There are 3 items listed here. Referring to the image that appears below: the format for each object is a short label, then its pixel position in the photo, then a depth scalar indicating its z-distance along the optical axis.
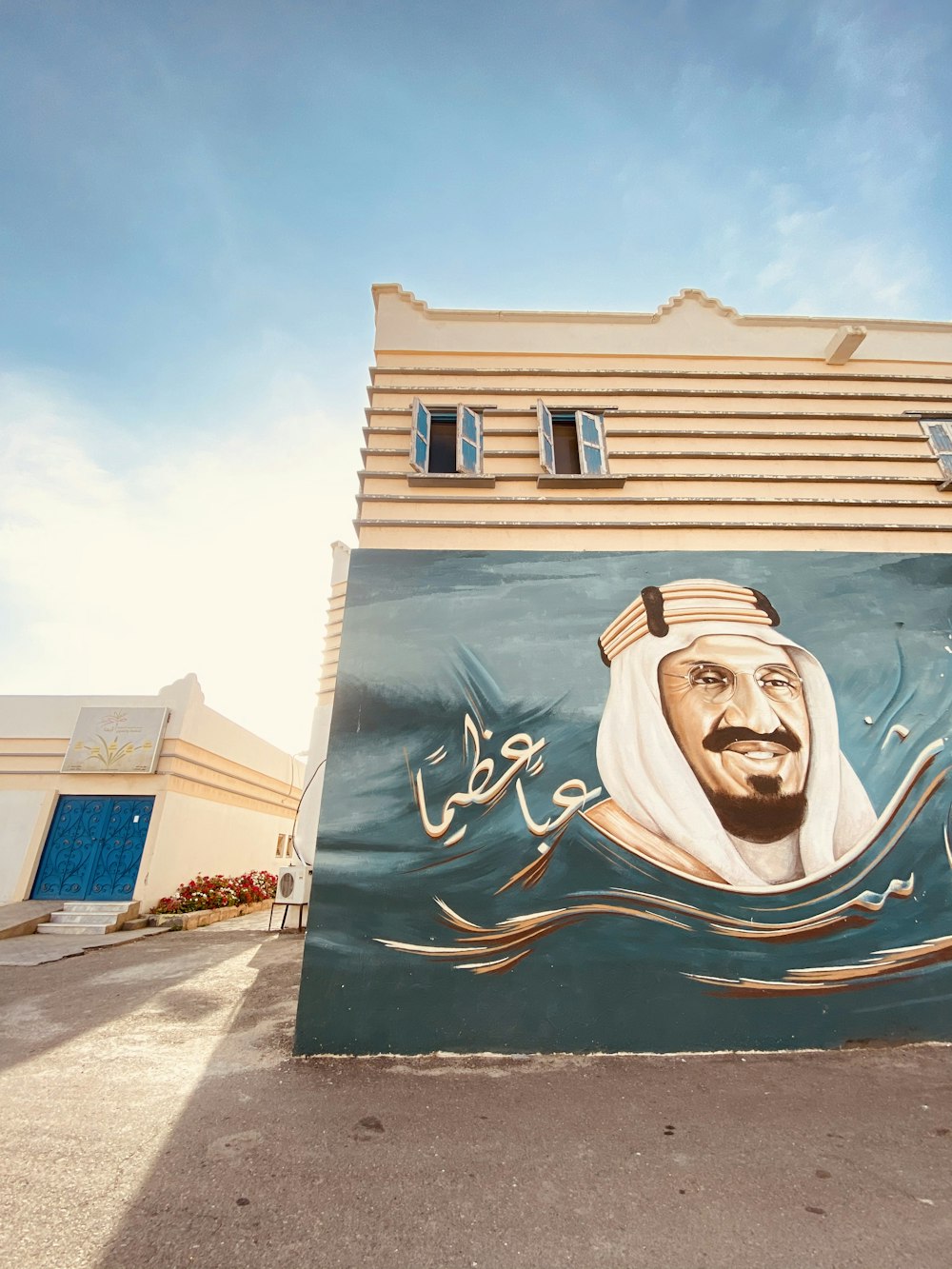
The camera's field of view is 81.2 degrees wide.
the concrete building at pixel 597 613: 5.02
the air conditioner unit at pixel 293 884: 11.27
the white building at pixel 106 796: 12.23
